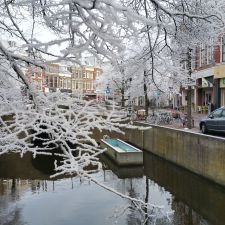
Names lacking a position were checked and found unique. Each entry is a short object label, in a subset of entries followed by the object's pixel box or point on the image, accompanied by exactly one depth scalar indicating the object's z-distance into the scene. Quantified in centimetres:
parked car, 1011
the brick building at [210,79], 1685
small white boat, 1081
